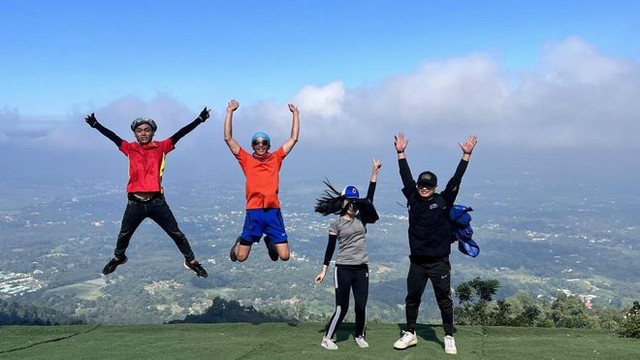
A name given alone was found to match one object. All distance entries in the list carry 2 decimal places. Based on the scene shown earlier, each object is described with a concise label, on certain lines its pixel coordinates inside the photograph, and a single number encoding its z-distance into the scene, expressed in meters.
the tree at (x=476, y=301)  17.03
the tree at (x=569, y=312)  21.80
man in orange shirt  7.16
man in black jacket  6.17
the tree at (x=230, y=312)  20.09
